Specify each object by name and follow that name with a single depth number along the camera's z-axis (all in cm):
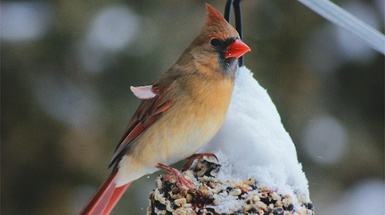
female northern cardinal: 446
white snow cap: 445
